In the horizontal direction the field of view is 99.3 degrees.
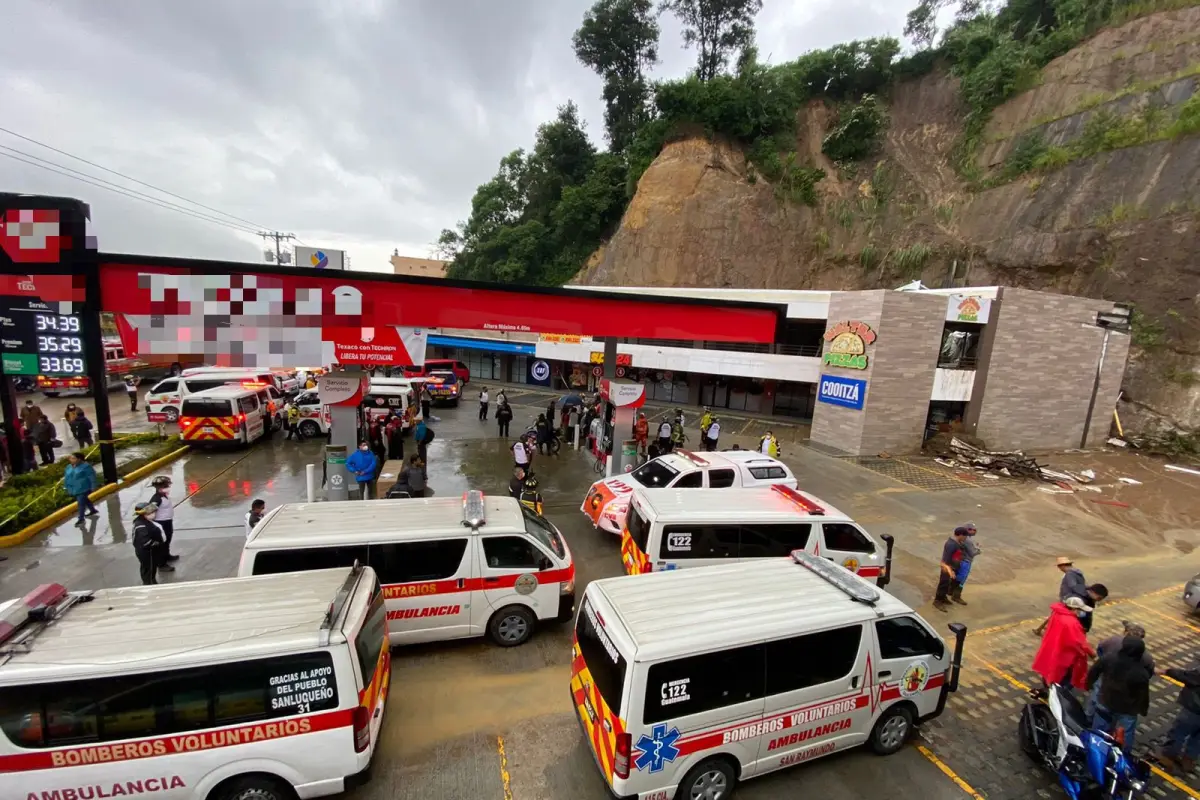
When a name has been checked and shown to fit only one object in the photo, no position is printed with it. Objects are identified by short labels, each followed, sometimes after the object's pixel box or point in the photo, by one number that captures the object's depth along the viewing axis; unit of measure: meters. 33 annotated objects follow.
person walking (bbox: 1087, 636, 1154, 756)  5.16
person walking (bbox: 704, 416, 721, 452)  17.34
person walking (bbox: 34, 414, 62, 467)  14.05
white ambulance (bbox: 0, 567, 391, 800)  3.92
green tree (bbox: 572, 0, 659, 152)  45.06
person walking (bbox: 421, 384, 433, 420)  22.67
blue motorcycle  4.71
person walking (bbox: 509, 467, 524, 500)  10.96
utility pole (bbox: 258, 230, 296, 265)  59.71
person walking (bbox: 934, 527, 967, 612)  8.55
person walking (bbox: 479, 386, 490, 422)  22.64
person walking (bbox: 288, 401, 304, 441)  18.72
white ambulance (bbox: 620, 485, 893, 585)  7.91
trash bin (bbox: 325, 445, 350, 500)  11.23
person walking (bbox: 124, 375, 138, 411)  23.24
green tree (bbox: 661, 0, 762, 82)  44.00
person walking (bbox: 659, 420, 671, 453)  16.59
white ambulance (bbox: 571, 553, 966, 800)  4.39
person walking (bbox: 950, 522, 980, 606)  8.50
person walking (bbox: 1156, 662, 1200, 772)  5.43
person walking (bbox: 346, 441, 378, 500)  10.92
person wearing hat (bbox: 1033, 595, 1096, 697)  5.95
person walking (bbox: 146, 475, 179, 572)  8.63
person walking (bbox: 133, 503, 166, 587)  7.88
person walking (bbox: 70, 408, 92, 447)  15.45
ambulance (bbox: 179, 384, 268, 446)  16.27
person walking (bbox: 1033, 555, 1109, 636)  6.54
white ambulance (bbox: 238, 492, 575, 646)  6.44
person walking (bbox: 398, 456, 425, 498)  10.90
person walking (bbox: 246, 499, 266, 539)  8.36
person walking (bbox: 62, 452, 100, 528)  10.34
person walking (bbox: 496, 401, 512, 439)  19.50
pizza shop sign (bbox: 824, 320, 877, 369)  19.27
